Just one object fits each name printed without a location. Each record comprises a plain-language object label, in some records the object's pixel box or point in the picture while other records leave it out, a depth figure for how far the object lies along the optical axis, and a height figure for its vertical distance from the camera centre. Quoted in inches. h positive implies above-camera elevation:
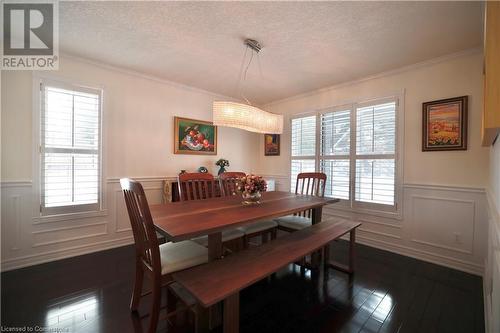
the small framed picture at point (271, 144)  178.4 +17.4
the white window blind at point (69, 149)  102.3 +7.0
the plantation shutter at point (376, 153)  119.8 +7.7
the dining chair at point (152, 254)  55.5 -27.3
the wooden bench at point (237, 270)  48.3 -27.6
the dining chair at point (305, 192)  102.4 -14.9
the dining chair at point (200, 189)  91.0 -12.0
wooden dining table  57.4 -16.5
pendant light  87.4 +20.5
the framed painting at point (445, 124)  98.9 +20.4
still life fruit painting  145.6 +19.4
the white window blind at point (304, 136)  155.8 +21.6
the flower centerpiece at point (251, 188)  90.3 -9.6
